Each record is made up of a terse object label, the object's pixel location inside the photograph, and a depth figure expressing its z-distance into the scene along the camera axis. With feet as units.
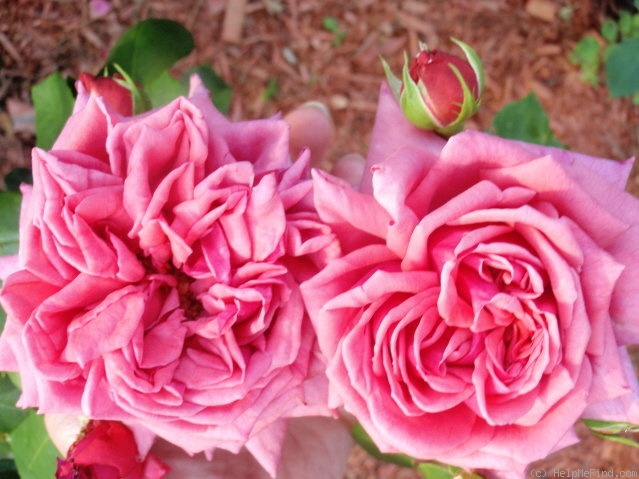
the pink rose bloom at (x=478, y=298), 0.72
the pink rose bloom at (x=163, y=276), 0.76
